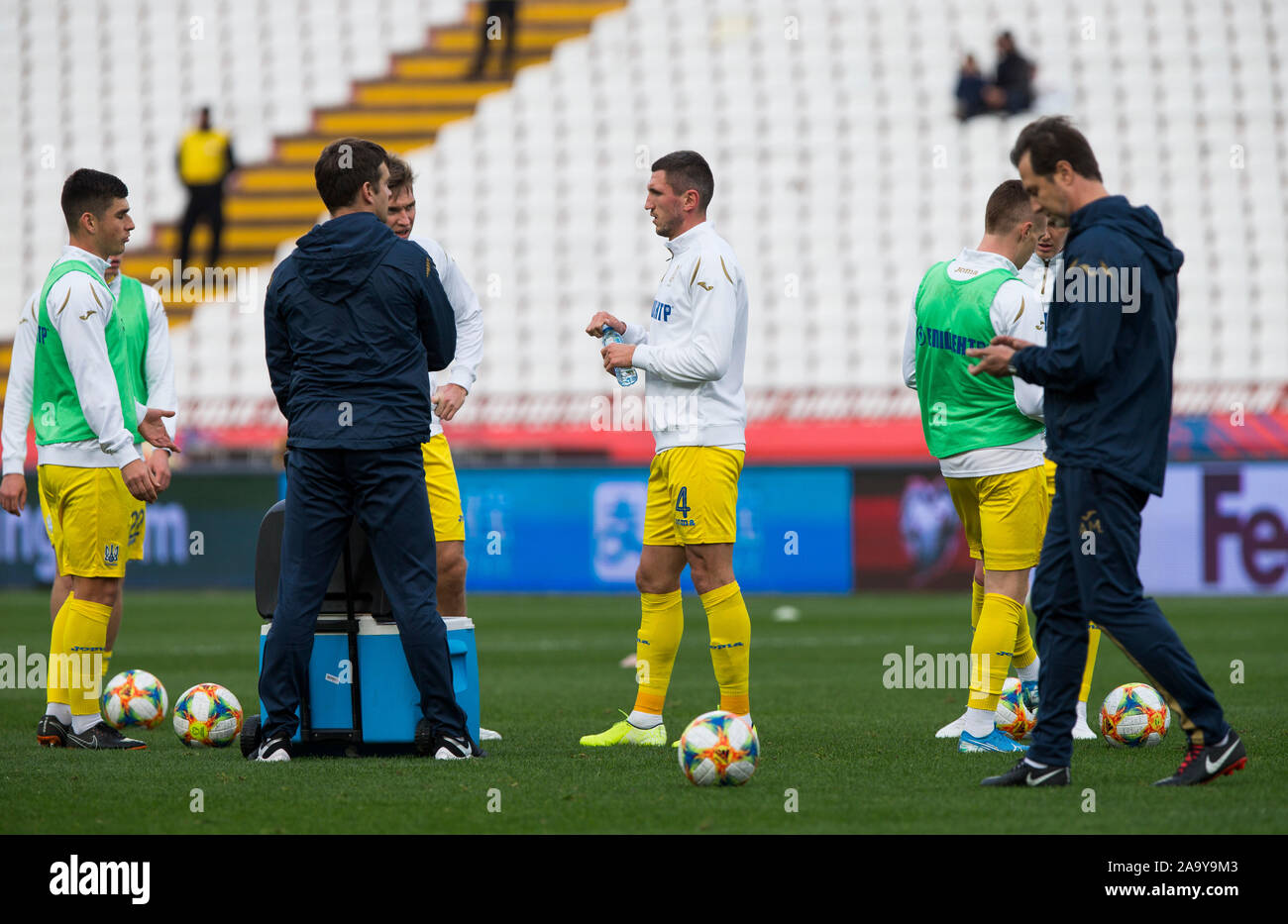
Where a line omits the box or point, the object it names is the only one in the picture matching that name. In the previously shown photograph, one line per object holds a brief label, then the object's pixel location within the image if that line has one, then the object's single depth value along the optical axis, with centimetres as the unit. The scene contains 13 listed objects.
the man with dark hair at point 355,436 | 1112
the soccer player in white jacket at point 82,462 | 1268
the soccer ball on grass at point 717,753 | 998
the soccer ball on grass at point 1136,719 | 1220
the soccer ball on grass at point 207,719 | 1262
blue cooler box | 1146
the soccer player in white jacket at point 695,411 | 1198
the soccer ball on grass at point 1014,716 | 1283
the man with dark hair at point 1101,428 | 937
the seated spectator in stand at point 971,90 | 4603
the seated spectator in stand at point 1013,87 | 4569
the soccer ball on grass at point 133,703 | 1398
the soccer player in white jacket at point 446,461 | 1319
